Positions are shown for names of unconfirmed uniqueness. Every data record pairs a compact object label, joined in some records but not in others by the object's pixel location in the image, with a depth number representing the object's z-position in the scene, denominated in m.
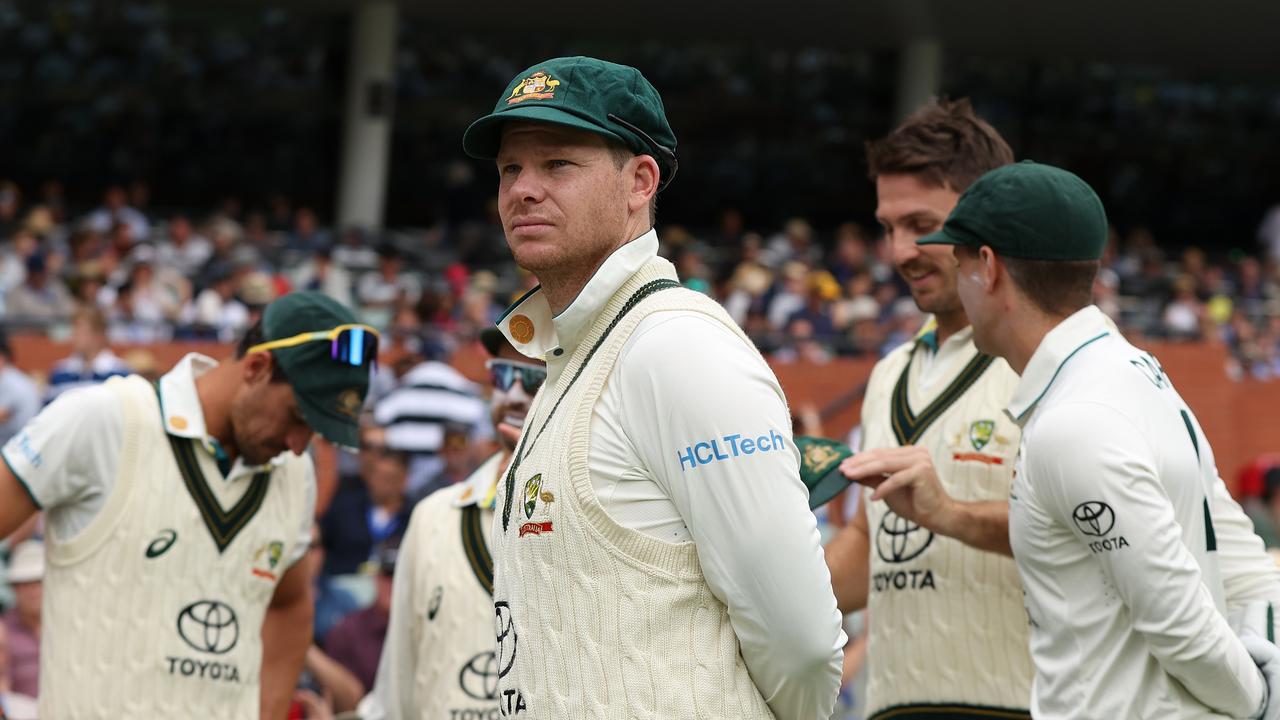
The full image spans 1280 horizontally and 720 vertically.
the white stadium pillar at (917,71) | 24.62
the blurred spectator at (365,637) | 7.32
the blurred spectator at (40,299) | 13.80
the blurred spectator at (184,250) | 16.97
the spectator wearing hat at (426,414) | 10.82
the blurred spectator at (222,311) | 14.10
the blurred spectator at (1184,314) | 17.38
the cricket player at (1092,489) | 3.18
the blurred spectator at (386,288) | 15.45
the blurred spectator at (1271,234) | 24.72
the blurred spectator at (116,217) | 18.92
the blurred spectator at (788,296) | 16.59
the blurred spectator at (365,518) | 9.52
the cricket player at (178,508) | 4.16
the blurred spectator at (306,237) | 18.55
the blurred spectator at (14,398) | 11.29
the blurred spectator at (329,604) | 8.35
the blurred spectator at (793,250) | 19.88
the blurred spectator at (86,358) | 11.37
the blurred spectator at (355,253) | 17.34
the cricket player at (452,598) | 4.41
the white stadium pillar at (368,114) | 23.23
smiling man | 4.08
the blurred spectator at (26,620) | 6.79
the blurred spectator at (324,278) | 16.44
